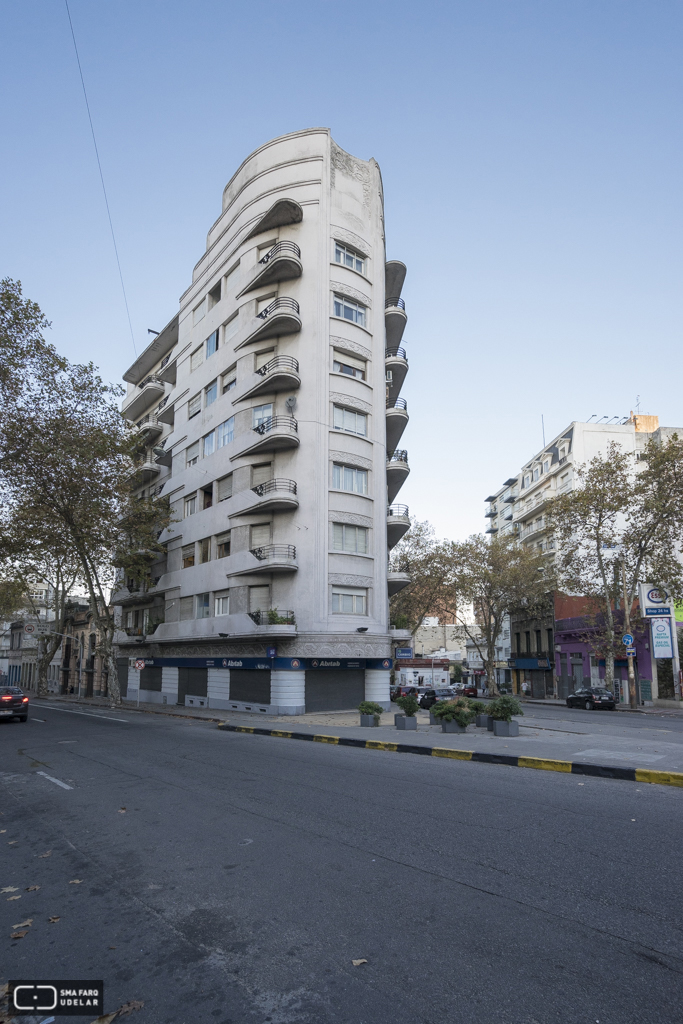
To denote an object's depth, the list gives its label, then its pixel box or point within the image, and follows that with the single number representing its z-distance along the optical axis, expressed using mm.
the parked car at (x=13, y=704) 23078
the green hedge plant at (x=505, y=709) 16328
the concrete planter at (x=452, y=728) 16828
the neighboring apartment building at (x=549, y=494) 55625
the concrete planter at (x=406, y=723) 18797
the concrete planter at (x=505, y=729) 16062
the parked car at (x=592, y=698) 35241
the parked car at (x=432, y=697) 36497
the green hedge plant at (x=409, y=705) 19094
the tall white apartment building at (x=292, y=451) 28281
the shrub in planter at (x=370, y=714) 20359
